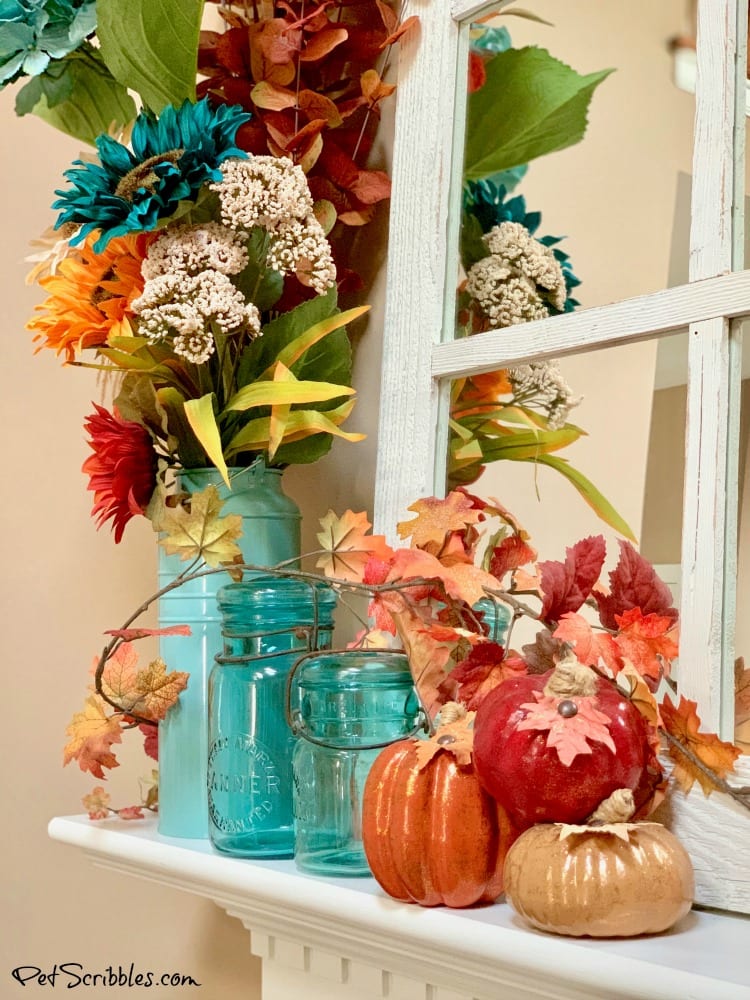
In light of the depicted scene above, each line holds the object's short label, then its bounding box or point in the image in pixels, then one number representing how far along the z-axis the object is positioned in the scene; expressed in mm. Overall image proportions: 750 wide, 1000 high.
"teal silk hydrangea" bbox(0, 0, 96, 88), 910
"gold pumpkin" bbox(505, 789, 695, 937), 528
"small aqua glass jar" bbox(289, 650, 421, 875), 714
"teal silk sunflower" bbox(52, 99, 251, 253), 810
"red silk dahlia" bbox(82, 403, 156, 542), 880
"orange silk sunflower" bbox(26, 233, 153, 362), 889
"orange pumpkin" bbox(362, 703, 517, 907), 603
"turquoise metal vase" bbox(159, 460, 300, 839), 859
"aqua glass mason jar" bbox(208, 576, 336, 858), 787
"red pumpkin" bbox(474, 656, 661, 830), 562
